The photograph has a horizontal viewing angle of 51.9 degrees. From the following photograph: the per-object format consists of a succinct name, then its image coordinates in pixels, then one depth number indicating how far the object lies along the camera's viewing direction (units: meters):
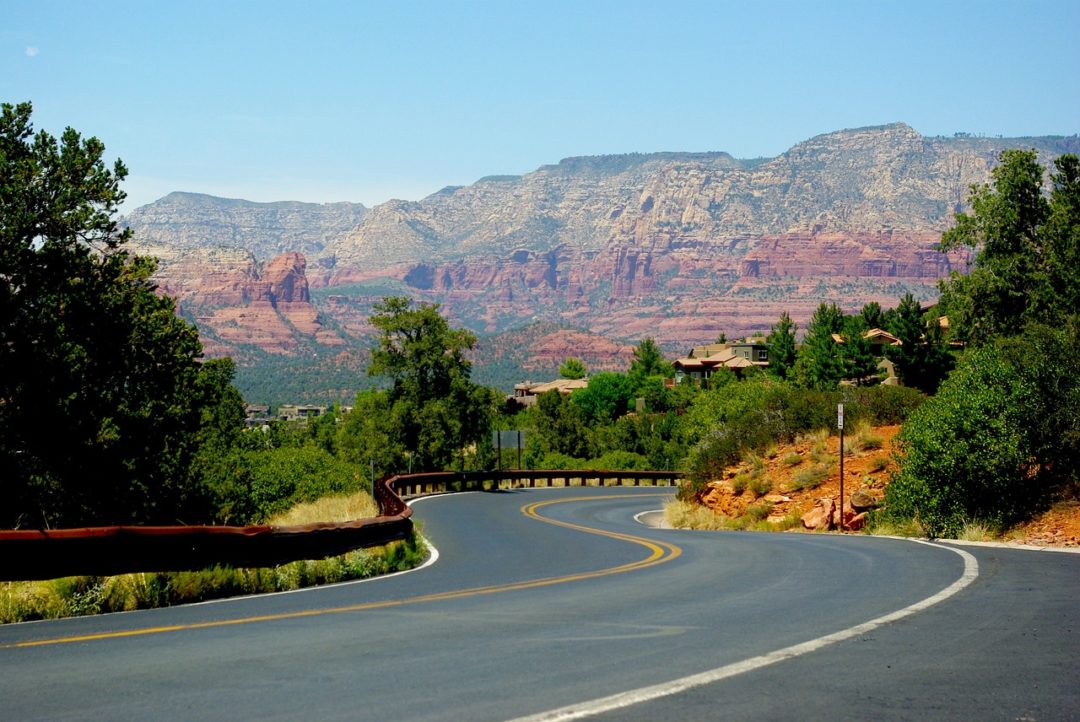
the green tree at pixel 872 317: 105.31
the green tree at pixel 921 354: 70.94
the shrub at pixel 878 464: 31.90
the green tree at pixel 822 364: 90.31
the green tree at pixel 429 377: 73.12
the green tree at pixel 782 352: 112.94
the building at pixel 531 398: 182.34
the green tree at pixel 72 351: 25.61
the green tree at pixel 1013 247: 47.41
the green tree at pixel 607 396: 158.50
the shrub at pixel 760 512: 33.94
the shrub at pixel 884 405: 36.34
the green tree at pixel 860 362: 90.31
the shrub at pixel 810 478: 33.91
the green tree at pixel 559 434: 102.56
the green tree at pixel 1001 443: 21.61
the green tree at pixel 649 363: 172.44
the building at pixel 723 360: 148.00
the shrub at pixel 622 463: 94.12
